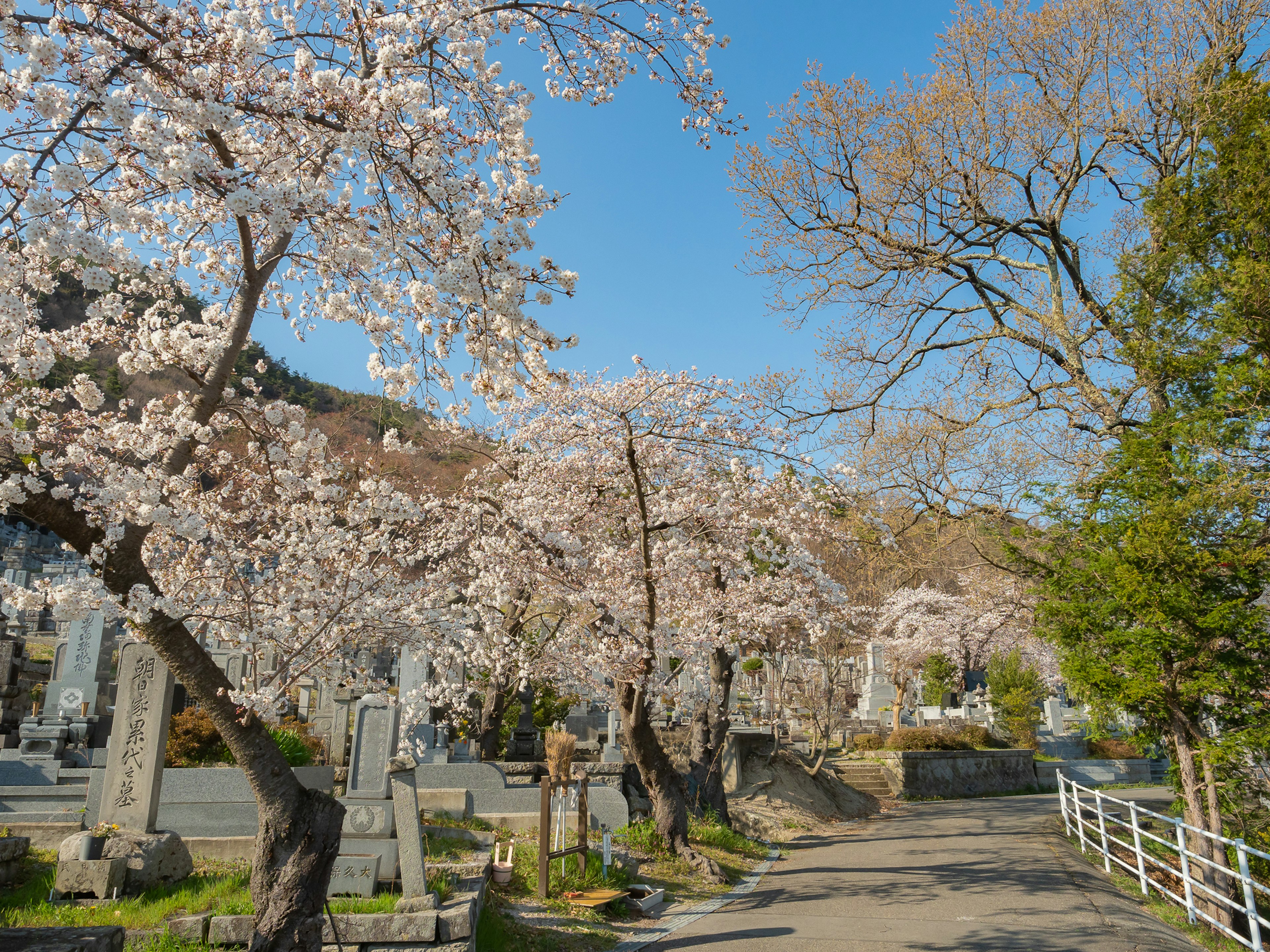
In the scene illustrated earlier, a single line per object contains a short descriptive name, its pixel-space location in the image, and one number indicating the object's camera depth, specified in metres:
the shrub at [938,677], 31.02
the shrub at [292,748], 11.62
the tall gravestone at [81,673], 12.96
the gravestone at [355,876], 7.22
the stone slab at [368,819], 7.86
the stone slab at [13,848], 7.06
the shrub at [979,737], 24.72
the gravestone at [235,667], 15.02
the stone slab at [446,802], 10.78
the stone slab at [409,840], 6.73
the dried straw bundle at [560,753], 9.64
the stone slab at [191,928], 5.93
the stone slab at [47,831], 8.45
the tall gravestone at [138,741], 7.91
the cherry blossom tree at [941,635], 28.69
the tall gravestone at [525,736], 15.54
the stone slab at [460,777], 11.18
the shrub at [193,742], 11.43
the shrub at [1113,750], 27.08
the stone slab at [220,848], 8.40
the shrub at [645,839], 10.98
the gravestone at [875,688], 30.77
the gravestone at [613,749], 16.38
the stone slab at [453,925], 5.91
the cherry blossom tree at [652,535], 11.00
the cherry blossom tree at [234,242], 4.32
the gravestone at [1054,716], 27.91
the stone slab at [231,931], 5.92
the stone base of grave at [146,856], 7.06
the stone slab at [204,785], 9.16
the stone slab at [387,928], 5.89
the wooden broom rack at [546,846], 8.40
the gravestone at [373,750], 8.34
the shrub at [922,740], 22.67
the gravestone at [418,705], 12.50
